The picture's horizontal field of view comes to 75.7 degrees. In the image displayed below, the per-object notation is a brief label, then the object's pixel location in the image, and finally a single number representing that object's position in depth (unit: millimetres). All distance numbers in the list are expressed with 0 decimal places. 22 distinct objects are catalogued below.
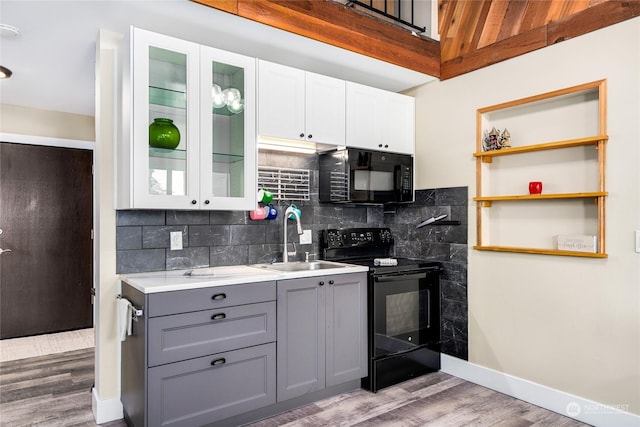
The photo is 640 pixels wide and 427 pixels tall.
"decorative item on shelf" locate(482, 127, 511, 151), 2883
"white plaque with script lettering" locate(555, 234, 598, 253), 2426
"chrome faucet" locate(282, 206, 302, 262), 3055
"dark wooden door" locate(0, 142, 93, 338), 4180
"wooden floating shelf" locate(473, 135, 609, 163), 2402
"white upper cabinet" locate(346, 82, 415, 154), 3133
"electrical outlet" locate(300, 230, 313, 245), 3246
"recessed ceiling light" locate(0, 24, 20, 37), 2363
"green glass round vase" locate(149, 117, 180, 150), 2346
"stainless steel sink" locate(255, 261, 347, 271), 3014
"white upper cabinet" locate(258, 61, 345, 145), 2725
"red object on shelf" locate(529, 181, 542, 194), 2672
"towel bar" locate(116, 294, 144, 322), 2092
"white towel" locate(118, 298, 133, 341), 2258
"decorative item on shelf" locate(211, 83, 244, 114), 2561
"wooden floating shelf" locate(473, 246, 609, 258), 2412
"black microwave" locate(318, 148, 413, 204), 3115
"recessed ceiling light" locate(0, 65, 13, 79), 3041
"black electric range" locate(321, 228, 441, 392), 2898
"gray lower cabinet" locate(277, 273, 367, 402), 2520
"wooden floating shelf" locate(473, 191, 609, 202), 2369
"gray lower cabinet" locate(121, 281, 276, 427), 2072
